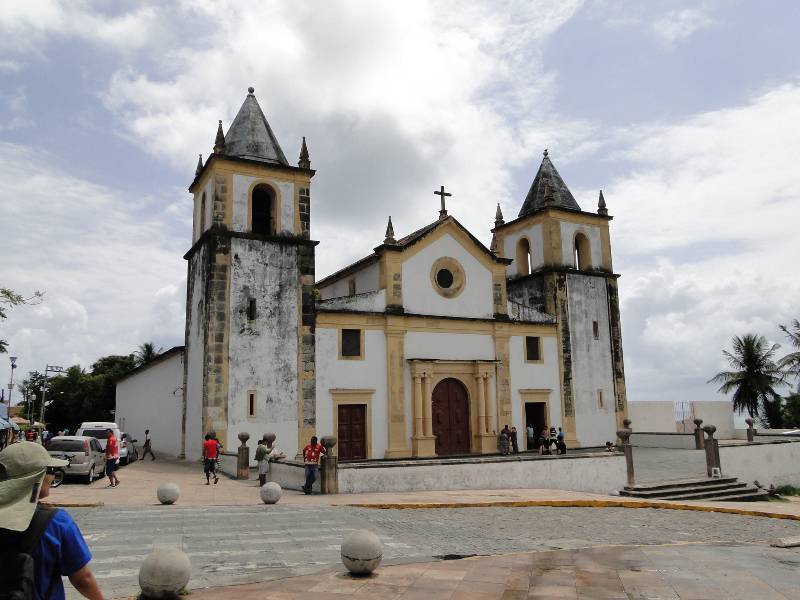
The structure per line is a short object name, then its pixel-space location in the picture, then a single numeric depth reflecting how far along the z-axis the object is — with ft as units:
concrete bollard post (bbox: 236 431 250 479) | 65.26
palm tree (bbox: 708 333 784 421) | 135.85
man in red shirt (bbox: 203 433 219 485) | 59.67
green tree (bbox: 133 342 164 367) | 219.75
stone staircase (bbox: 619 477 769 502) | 64.34
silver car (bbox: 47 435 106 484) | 59.06
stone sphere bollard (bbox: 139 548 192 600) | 19.26
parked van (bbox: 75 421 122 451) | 79.15
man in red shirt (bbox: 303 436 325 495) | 52.95
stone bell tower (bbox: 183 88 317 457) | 74.54
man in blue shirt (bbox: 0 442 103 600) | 9.92
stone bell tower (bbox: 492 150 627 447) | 98.27
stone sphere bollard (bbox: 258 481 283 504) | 44.14
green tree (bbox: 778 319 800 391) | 129.29
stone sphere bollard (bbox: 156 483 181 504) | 43.93
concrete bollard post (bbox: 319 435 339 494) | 52.80
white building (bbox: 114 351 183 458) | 87.04
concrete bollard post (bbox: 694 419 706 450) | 95.96
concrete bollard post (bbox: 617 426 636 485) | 66.15
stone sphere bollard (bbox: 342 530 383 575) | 23.61
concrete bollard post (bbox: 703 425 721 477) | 73.15
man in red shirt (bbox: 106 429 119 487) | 56.03
